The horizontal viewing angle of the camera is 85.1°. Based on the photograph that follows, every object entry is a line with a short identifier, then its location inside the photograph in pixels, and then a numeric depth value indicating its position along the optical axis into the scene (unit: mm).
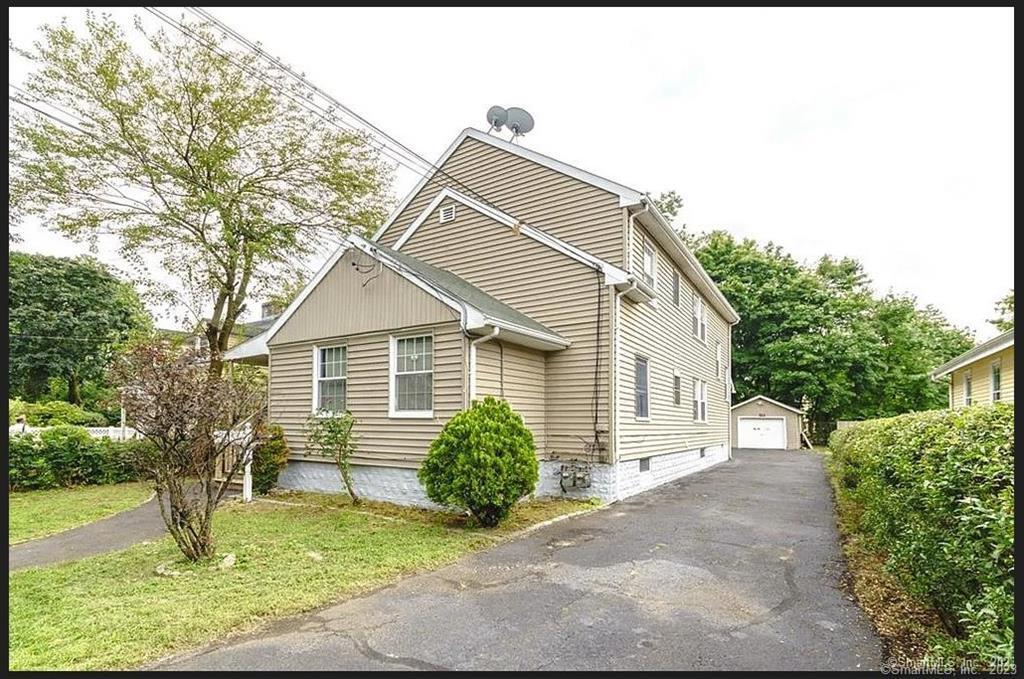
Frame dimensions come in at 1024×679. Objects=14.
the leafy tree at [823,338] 32062
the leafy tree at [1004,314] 34594
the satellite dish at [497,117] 13023
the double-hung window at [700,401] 17497
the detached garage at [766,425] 29156
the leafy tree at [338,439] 9336
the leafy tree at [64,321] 27328
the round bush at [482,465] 7523
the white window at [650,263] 12219
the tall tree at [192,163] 13781
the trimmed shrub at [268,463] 10680
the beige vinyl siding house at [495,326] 9500
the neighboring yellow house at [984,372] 15336
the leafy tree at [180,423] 5664
